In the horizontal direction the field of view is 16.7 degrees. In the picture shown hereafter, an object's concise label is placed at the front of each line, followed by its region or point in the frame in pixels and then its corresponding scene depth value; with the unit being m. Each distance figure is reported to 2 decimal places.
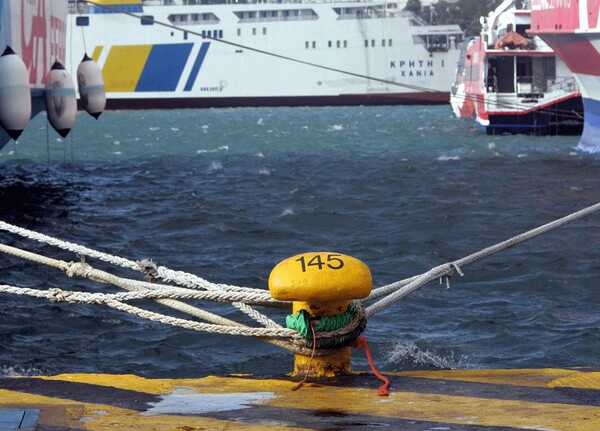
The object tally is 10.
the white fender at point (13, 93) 34.54
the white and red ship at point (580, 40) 47.87
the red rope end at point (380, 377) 10.48
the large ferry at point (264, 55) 152.45
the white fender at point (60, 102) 42.64
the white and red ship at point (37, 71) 34.79
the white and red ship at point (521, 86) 78.08
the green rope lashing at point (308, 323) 10.98
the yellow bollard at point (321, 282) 10.65
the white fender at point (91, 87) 47.23
